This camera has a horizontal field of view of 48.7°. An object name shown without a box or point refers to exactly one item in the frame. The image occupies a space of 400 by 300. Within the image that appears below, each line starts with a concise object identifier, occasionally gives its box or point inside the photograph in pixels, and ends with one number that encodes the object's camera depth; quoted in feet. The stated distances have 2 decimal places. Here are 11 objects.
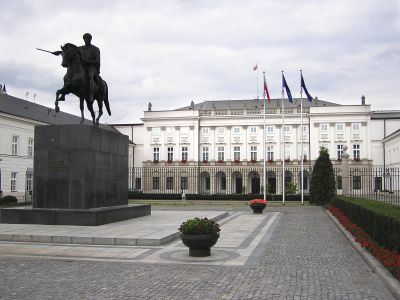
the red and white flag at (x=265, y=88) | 118.11
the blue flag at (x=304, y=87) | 111.96
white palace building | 231.71
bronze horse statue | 52.13
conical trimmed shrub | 112.68
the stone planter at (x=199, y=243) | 32.99
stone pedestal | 50.39
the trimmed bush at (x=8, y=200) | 99.83
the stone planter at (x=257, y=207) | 82.33
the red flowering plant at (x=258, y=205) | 82.33
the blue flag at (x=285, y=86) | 114.00
